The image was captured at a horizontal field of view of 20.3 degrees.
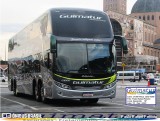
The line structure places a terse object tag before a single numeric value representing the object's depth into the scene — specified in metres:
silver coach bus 15.32
